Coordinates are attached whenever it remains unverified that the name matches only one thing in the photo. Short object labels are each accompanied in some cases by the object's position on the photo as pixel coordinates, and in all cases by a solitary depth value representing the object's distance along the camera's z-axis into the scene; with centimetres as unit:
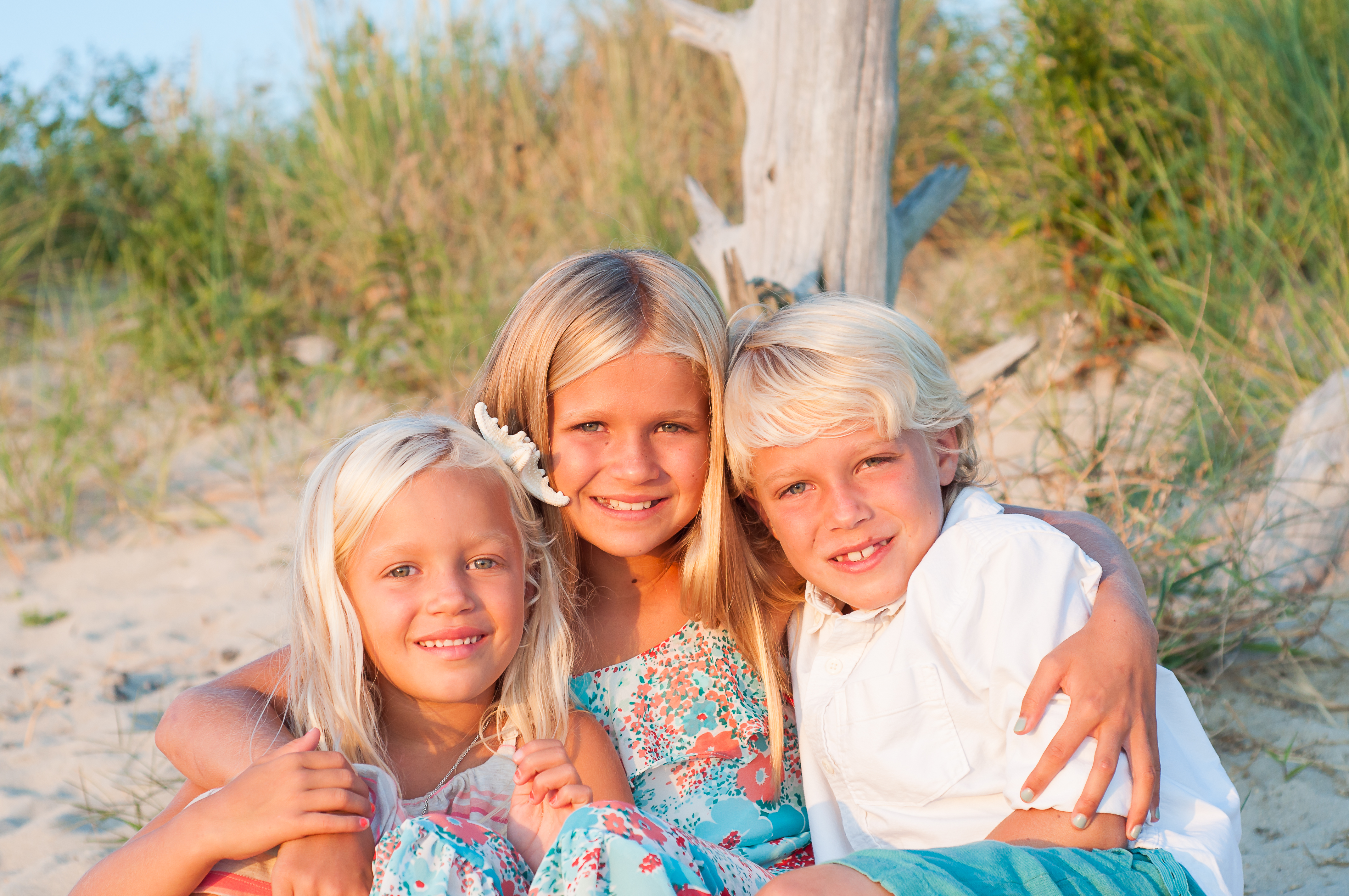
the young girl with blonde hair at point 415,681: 163
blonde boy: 162
